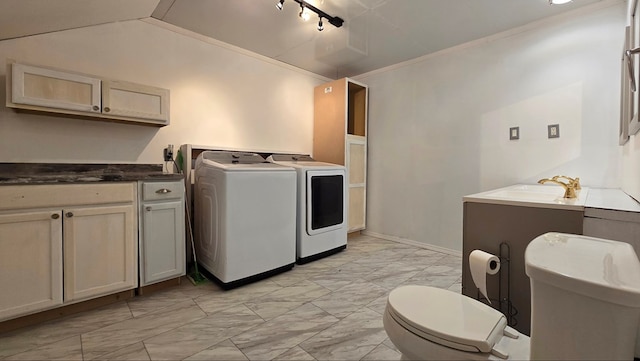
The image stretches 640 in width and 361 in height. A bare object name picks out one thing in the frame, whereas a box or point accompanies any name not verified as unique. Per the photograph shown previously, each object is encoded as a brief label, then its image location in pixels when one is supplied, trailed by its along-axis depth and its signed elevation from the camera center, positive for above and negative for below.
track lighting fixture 2.25 +1.44
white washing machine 2.20 -0.38
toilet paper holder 1.45 -0.60
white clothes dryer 2.79 -0.37
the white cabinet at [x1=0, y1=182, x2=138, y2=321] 1.59 -0.45
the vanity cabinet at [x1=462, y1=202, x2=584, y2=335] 1.31 -0.30
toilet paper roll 1.20 -0.41
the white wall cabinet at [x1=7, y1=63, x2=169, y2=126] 1.77 +0.57
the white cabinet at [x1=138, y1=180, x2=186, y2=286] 2.07 -0.46
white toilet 0.63 -0.38
